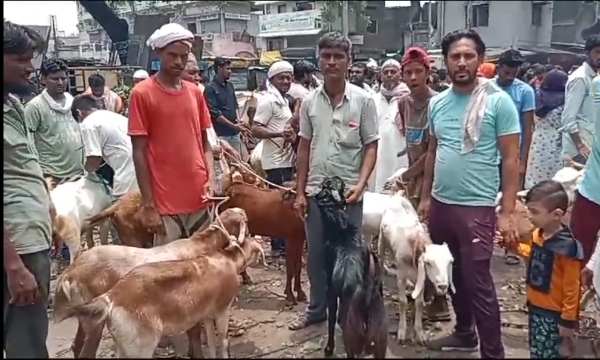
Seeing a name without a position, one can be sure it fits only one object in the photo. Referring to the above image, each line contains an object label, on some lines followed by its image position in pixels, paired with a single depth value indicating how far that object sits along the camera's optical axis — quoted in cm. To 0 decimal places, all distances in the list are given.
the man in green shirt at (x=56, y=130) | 496
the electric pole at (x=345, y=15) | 2041
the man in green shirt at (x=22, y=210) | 267
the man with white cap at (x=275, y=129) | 607
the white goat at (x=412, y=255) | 362
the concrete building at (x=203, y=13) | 1902
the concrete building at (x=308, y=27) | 1788
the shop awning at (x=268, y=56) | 2439
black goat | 320
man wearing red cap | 432
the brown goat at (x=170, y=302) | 276
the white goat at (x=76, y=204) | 497
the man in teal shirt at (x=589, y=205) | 371
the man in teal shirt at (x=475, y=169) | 323
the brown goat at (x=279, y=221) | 498
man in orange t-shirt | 364
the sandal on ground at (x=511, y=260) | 599
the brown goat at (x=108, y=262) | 354
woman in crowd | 666
